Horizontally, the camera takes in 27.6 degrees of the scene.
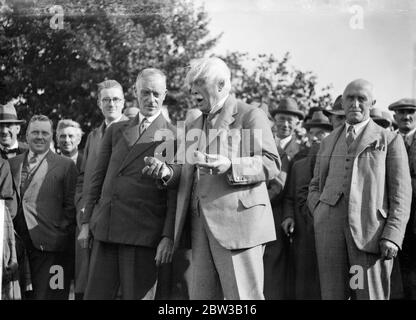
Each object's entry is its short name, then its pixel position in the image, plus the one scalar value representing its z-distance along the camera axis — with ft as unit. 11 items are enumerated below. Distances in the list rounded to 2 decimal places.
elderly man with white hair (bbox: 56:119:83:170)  21.98
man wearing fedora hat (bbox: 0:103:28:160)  21.94
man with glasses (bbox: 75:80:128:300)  19.88
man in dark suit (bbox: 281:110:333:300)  19.58
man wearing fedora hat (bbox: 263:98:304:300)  19.63
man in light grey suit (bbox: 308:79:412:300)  17.42
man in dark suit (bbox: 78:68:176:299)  17.74
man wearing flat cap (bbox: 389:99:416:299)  18.76
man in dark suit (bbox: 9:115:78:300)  20.15
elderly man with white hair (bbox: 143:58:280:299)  15.80
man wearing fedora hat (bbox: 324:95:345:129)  21.22
